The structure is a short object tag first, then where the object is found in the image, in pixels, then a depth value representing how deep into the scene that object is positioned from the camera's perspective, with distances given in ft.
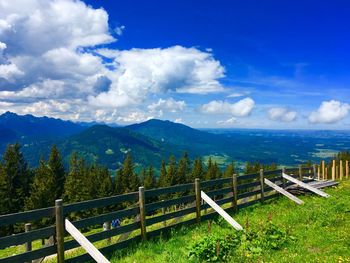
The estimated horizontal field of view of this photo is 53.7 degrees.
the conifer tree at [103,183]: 252.42
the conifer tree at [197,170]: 322.96
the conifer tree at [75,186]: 226.58
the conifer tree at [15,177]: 222.89
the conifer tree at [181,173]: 311.82
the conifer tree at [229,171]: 341.70
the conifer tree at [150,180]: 304.38
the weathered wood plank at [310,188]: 65.72
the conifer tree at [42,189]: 208.13
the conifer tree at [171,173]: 304.30
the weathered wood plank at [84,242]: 28.03
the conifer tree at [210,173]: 322.55
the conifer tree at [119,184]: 277.23
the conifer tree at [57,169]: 236.84
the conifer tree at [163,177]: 307.17
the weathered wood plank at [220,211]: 41.45
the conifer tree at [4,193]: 216.33
